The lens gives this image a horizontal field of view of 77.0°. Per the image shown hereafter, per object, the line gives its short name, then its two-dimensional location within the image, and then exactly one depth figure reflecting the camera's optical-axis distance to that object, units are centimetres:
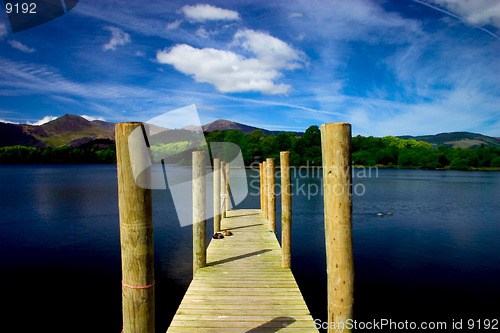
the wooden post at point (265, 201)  1715
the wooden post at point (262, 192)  1991
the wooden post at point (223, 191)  1638
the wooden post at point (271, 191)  1212
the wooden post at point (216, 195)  1299
